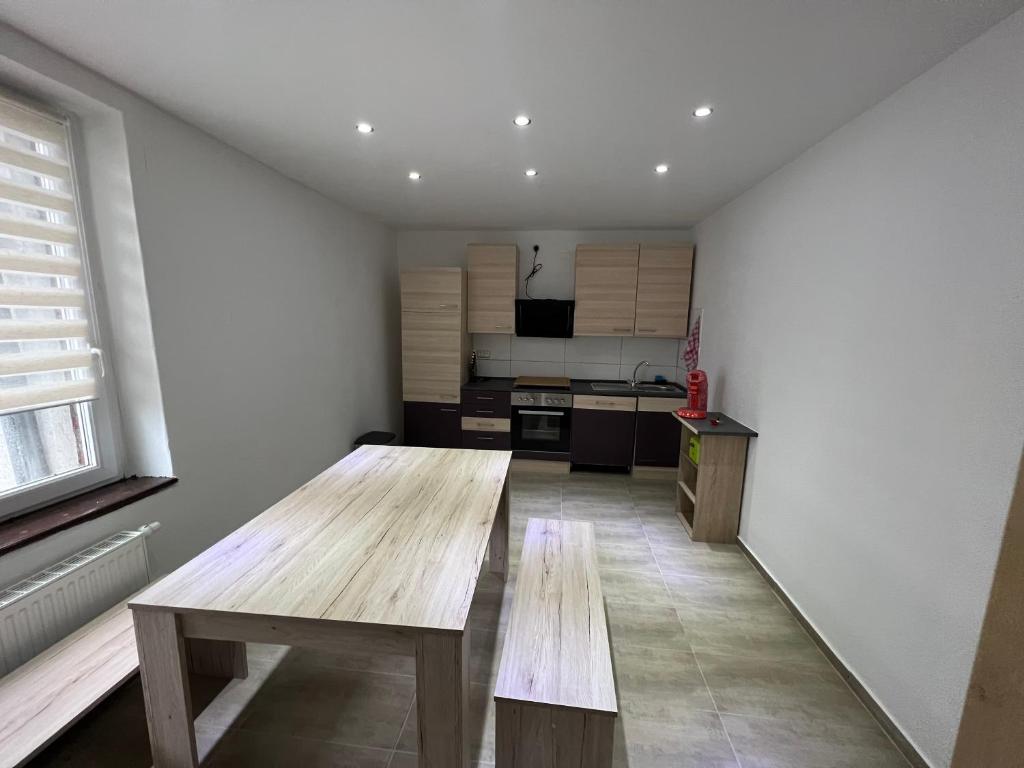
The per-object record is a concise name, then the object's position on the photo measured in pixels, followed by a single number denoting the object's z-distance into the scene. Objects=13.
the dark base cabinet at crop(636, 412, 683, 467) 4.05
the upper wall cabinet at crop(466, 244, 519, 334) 4.31
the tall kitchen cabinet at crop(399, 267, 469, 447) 4.19
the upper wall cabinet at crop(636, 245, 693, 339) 4.12
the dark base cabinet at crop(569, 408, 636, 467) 4.10
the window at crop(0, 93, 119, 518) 1.50
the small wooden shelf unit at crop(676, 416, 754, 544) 2.88
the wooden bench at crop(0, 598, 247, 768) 1.16
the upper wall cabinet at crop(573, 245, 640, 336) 4.17
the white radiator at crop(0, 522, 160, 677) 1.38
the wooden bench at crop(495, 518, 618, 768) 1.18
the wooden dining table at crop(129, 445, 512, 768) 1.05
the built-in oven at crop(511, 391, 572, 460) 4.18
